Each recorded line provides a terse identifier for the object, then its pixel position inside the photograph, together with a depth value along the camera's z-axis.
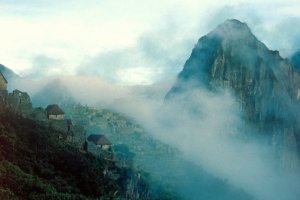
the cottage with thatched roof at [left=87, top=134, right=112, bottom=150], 90.31
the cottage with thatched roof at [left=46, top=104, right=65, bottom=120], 84.38
